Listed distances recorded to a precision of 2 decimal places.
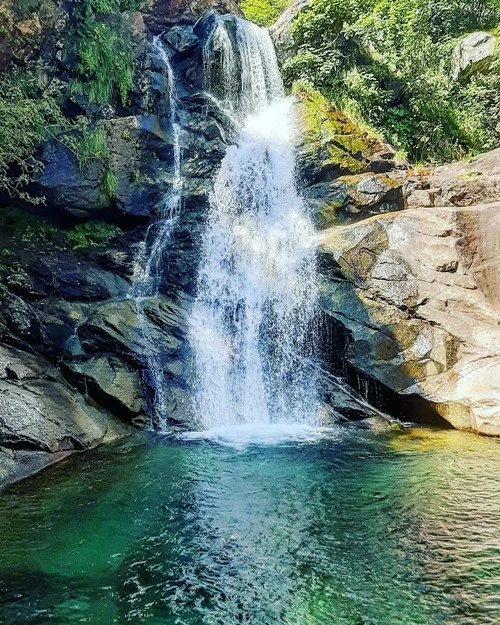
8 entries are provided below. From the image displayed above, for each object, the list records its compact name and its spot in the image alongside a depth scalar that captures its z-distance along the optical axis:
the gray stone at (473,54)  19.98
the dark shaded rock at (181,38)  19.02
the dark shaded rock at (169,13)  20.17
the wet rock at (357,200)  14.13
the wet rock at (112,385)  10.47
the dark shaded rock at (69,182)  13.20
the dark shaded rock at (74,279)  12.02
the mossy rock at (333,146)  15.18
